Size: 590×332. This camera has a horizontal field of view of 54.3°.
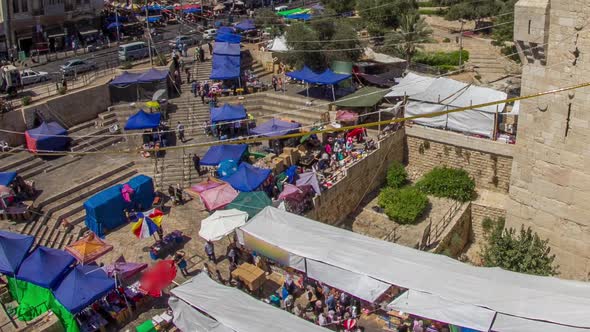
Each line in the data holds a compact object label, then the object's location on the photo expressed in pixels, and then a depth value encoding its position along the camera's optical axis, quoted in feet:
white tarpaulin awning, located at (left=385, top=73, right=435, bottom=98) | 88.58
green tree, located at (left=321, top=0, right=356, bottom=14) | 163.73
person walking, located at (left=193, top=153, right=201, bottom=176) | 78.54
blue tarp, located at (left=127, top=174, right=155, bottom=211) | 70.18
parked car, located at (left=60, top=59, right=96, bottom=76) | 101.75
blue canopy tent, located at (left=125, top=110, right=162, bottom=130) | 83.15
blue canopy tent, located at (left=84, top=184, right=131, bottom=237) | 66.03
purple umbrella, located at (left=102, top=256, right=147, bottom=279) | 53.01
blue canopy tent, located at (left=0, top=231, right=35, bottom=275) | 53.11
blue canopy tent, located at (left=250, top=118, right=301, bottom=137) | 79.46
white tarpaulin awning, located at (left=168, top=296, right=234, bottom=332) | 45.93
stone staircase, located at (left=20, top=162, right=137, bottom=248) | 65.82
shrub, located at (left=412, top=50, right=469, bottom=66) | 129.49
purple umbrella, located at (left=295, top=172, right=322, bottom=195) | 68.44
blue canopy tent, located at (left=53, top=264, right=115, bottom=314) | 48.06
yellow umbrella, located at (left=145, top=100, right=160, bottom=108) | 90.07
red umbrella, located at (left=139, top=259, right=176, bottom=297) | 51.42
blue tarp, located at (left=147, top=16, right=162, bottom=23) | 158.77
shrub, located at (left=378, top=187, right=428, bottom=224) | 75.43
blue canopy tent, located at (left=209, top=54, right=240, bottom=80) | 99.71
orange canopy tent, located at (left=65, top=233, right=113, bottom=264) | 54.39
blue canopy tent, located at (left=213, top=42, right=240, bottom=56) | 106.22
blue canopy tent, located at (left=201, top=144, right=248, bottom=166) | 75.66
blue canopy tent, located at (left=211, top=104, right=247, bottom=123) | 85.61
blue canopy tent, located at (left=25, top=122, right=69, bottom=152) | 80.40
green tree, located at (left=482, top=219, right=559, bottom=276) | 60.08
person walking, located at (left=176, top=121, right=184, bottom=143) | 86.21
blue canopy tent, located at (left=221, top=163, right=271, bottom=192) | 66.85
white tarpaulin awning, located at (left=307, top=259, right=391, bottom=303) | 50.37
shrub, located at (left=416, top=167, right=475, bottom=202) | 78.48
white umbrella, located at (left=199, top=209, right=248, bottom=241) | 58.18
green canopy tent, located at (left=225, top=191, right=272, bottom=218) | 62.93
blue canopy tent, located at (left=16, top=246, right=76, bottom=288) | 50.65
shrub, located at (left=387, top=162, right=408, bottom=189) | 82.69
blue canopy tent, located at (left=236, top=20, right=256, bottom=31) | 138.20
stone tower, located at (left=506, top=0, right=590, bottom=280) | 57.06
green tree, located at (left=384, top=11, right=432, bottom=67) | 127.03
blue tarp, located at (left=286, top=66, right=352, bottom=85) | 92.24
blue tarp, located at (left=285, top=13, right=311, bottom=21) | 153.58
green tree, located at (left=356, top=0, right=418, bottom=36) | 143.23
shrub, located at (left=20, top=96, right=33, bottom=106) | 86.17
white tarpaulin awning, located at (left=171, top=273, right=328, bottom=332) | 45.27
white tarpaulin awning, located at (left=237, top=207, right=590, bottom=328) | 46.65
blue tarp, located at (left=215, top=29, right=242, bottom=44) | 118.21
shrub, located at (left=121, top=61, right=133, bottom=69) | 104.46
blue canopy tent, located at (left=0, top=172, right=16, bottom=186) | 68.33
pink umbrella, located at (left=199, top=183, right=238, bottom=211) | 64.08
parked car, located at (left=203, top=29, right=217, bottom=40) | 131.99
